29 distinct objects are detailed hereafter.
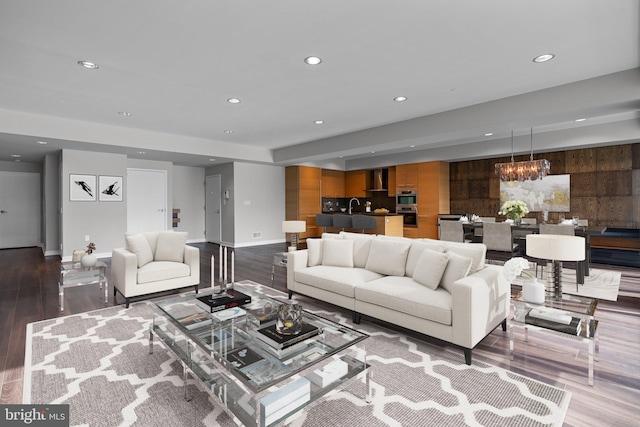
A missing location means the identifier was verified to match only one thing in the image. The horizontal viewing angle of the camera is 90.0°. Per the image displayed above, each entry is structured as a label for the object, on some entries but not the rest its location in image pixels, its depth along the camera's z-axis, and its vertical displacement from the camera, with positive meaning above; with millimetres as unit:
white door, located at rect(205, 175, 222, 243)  9273 +122
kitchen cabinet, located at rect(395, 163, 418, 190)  8962 +1012
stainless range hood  10070 +1041
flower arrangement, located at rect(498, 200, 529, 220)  5785 +14
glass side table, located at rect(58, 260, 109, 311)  3787 -751
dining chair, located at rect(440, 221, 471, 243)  6539 -413
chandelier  5793 +754
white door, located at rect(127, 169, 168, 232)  7967 +365
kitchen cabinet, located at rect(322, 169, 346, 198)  10250 +969
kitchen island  7598 -310
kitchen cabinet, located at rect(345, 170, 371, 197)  10531 +989
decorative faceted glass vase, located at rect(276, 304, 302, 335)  2104 -723
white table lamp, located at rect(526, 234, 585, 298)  2506 -304
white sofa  2520 -694
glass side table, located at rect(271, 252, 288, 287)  4551 -670
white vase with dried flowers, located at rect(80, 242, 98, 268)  3980 -569
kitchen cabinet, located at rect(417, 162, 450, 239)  8531 +442
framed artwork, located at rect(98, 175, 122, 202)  7008 +589
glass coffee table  1670 -851
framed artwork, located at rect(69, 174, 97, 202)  6605 +569
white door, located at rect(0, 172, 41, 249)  8453 +175
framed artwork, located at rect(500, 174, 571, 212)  7312 +428
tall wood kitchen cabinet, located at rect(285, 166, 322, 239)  9492 +528
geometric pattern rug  1862 -1182
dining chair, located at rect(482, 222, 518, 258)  5836 -496
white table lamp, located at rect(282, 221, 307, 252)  4918 -219
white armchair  3727 -635
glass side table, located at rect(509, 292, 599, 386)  2279 -833
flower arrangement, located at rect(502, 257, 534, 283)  2521 -460
